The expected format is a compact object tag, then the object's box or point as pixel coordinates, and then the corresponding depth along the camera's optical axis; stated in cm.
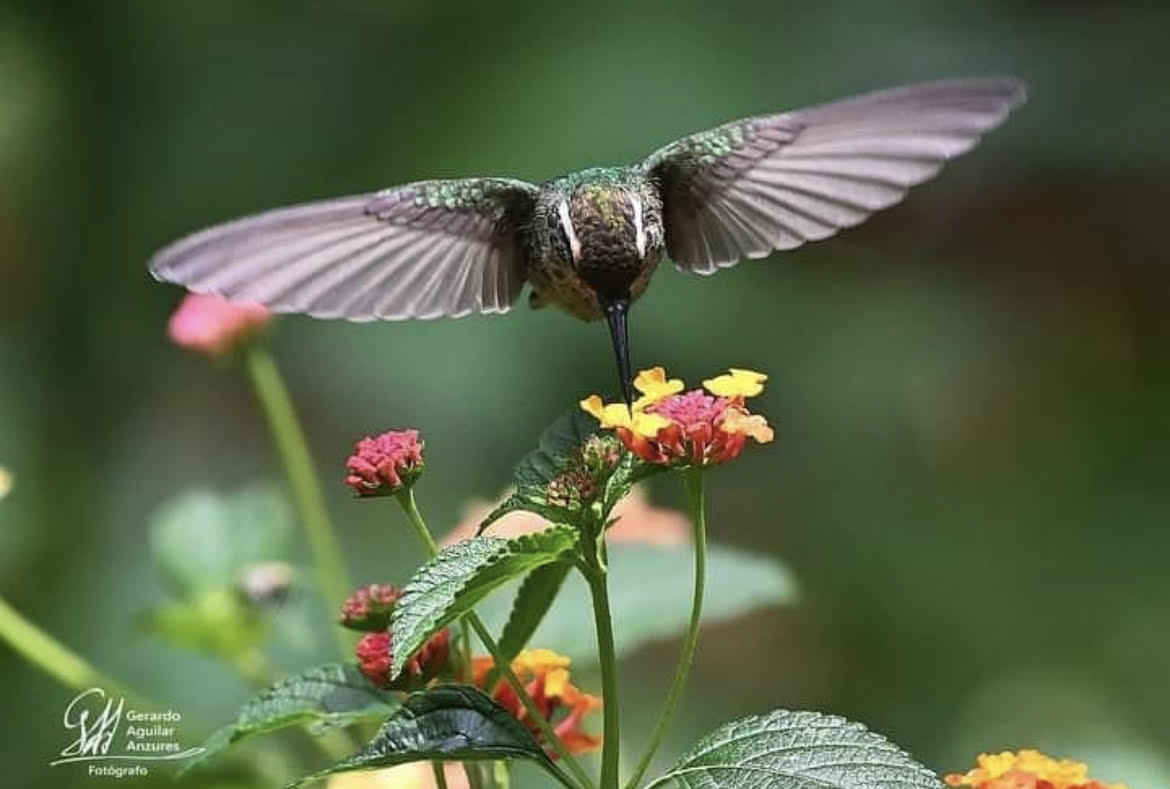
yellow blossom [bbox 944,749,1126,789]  220
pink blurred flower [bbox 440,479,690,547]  239
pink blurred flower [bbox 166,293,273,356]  239
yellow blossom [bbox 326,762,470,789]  225
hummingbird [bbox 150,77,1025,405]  224
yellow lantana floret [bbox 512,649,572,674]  222
